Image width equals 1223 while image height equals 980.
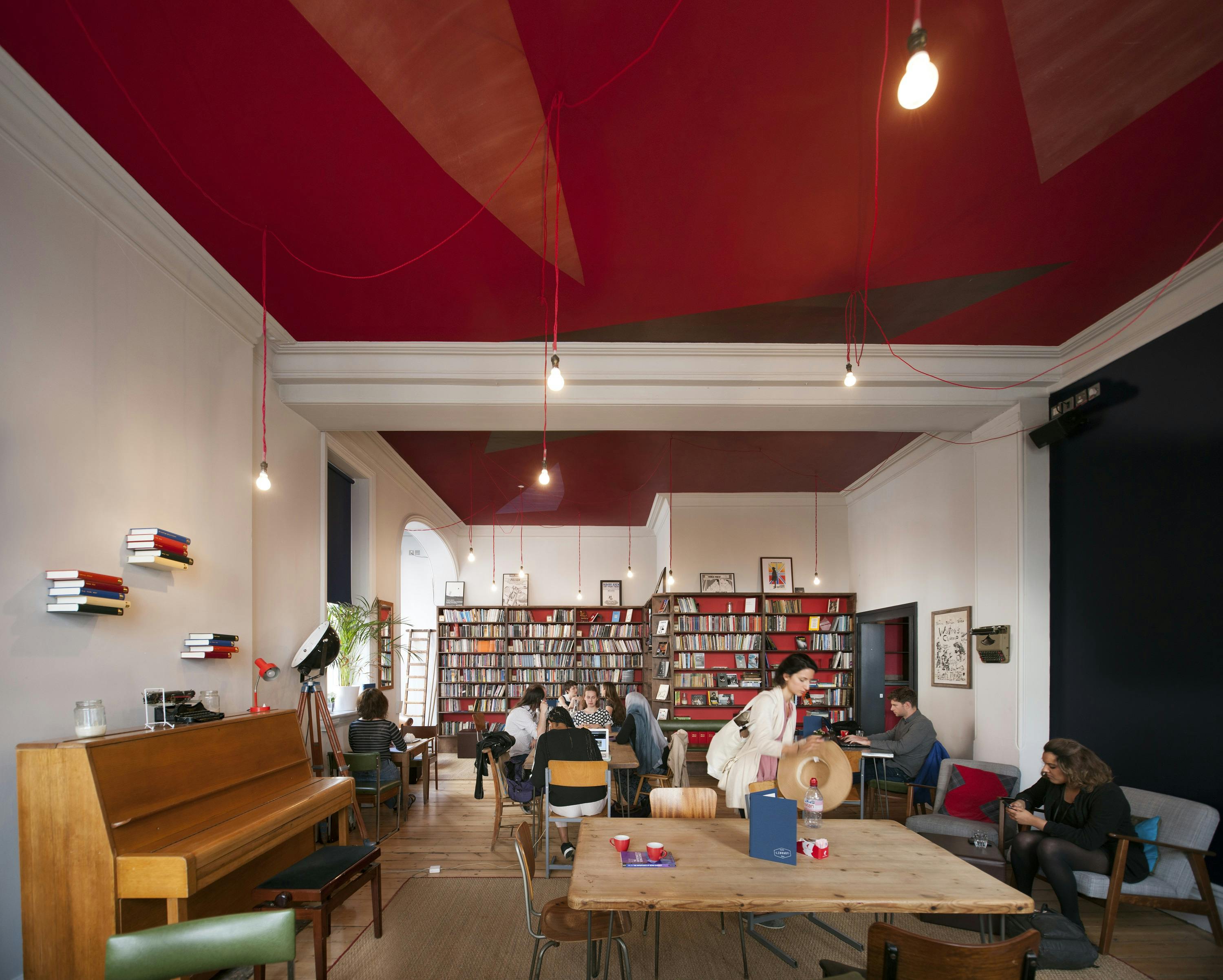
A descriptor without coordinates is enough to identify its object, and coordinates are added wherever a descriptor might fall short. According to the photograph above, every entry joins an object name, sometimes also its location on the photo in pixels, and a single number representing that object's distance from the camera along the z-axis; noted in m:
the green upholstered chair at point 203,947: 2.00
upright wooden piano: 2.87
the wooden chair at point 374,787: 5.88
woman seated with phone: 4.00
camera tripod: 5.70
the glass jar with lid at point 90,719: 3.14
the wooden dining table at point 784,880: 2.58
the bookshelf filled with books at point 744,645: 10.30
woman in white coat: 4.16
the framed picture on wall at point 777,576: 10.72
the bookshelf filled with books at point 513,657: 12.45
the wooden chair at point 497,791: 5.76
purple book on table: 2.94
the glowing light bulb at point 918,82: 1.89
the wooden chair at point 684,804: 3.87
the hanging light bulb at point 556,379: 3.77
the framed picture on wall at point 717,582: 10.71
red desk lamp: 5.06
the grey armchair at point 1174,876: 3.88
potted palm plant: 7.77
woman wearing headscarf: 6.61
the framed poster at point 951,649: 6.77
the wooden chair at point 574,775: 4.89
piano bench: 3.35
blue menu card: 2.96
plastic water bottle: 3.31
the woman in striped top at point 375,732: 6.35
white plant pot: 7.66
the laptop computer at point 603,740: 6.06
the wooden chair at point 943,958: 2.17
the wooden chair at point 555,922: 3.08
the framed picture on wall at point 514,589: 12.77
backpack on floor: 3.64
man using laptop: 6.32
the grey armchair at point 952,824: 4.89
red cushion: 5.27
